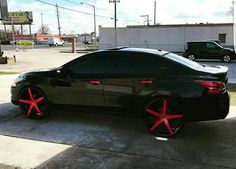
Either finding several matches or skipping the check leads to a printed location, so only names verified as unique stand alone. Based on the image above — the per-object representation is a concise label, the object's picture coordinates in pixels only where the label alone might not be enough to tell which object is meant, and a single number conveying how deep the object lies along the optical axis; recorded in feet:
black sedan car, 12.01
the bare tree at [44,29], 270.47
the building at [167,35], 80.27
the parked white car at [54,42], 159.94
